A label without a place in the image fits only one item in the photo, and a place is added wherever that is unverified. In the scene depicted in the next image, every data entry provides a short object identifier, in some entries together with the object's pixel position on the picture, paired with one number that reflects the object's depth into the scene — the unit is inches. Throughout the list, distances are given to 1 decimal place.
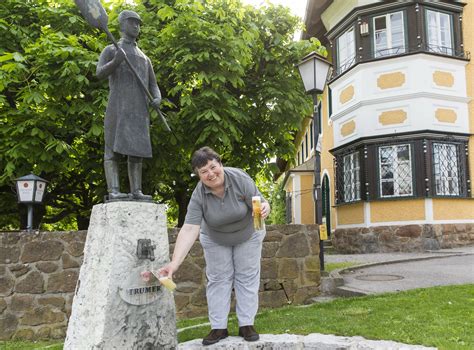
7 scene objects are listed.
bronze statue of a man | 158.2
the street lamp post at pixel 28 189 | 272.7
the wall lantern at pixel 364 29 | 555.8
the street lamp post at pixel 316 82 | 307.2
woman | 150.3
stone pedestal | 137.8
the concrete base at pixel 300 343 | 155.8
